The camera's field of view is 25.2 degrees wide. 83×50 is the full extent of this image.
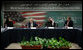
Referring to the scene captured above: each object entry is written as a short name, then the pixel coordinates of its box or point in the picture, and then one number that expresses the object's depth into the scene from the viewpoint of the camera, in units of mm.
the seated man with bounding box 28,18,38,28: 8312
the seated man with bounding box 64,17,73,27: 8502
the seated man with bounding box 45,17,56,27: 8288
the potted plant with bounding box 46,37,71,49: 5566
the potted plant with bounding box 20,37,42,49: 5656
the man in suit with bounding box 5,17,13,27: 8828
